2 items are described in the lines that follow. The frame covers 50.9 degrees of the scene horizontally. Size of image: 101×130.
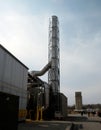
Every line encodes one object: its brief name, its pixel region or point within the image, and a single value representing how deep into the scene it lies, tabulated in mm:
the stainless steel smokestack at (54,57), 20400
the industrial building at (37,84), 10498
